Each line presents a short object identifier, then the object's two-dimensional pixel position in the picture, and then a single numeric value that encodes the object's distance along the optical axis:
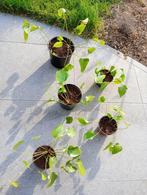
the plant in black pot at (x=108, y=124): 2.03
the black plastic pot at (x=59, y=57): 2.17
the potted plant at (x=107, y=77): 2.02
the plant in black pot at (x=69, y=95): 1.99
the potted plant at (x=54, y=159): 1.70
